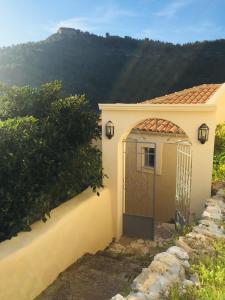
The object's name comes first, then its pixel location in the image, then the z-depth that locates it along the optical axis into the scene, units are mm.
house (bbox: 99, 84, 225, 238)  9008
